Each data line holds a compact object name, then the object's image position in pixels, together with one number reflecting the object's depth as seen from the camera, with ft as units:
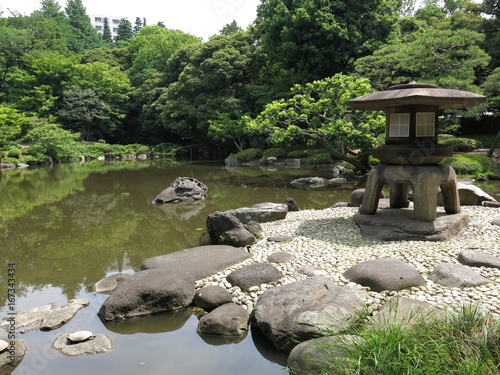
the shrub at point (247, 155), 81.30
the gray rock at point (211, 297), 15.16
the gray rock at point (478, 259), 15.71
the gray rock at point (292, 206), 32.27
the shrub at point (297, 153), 73.54
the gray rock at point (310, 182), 48.41
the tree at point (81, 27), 184.58
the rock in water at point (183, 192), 39.63
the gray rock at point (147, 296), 14.70
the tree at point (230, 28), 171.75
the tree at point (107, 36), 209.83
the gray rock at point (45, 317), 13.99
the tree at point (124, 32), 197.47
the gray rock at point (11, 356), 11.43
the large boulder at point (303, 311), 11.71
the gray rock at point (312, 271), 16.44
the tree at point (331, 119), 43.06
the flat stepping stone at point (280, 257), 18.56
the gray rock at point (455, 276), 14.25
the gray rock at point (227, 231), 21.80
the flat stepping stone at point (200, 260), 18.04
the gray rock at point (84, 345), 12.26
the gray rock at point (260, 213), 27.20
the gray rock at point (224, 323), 13.43
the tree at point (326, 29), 70.08
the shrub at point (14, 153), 81.35
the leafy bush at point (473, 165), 47.37
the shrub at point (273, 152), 80.23
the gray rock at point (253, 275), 16.19
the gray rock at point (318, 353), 9.59
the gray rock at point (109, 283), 17.70
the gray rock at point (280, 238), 21.88
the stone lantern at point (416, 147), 20.66
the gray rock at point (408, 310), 10.71
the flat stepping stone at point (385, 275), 14.47
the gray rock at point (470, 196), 28.58
